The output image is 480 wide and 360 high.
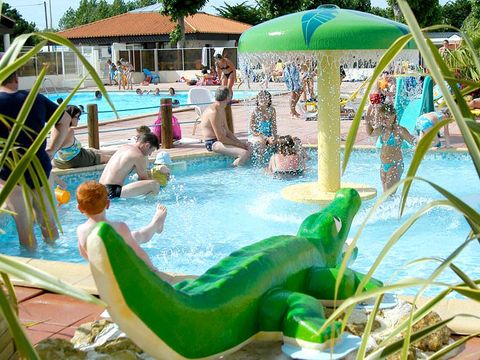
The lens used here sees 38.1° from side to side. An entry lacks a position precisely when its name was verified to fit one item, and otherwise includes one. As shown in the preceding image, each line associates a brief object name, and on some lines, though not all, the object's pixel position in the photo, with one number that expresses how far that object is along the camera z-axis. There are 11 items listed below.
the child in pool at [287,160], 9.16
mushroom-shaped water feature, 6.42
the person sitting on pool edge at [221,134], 10.01
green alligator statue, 2.58
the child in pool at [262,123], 10.22
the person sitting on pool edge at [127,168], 7.21
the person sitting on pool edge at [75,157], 8.80
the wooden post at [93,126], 9.93
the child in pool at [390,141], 7.55
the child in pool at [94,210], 3.68
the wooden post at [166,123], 10.72
